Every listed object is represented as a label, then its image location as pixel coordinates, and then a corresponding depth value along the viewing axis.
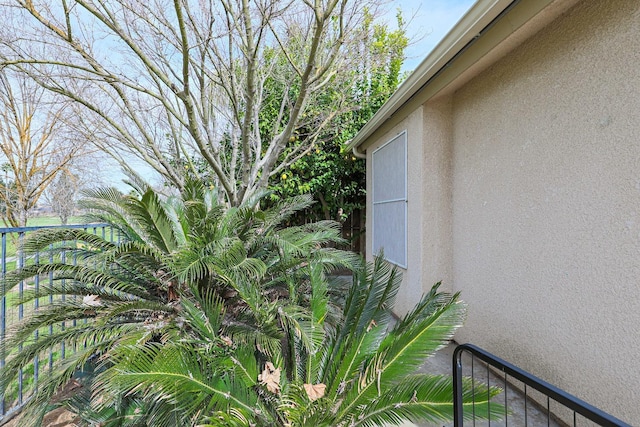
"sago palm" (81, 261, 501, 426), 2.34
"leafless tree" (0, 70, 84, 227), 6.71
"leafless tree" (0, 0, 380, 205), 4.63
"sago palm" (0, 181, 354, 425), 3.02
